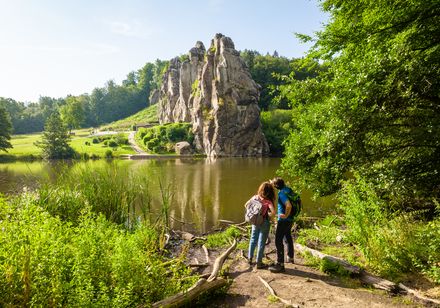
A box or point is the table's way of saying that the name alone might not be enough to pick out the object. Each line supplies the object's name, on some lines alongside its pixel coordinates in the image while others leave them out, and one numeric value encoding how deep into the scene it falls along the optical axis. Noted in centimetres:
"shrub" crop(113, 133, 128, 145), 7910
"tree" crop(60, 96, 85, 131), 9412
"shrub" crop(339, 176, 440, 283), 650
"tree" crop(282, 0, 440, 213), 709
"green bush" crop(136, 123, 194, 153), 7494
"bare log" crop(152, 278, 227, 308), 529
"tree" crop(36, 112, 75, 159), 6144
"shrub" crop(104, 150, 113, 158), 6600
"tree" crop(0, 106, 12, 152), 6106
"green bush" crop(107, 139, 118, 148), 7528
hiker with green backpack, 764
